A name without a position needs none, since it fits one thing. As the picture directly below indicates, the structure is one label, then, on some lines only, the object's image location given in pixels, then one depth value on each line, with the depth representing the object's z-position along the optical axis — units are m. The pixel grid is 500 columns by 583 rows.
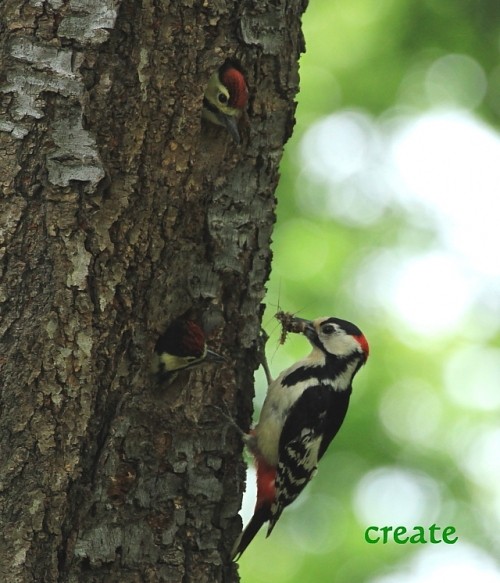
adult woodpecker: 9.35
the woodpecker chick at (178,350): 6.94
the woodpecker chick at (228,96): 7.14
